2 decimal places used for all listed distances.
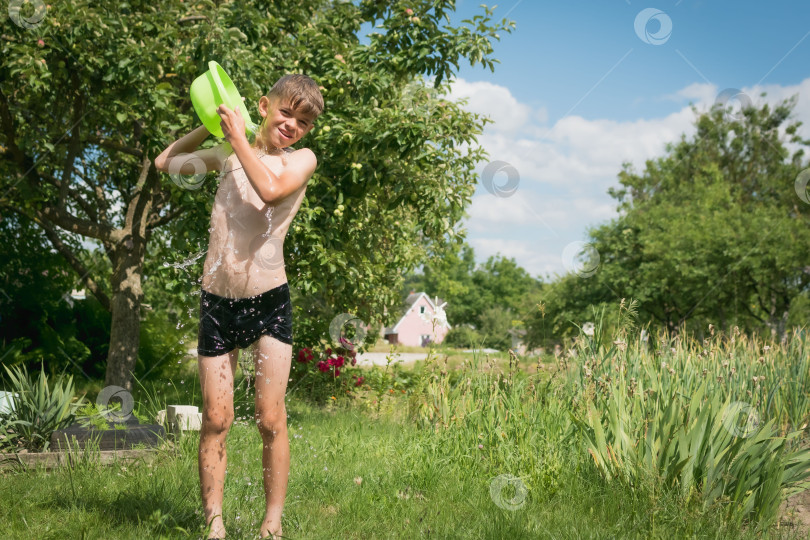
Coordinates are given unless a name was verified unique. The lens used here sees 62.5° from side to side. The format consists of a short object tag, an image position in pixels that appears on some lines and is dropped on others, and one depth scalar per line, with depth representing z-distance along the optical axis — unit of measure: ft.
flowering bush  30.12
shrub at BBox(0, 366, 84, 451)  14.37
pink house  212.43
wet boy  8.98
